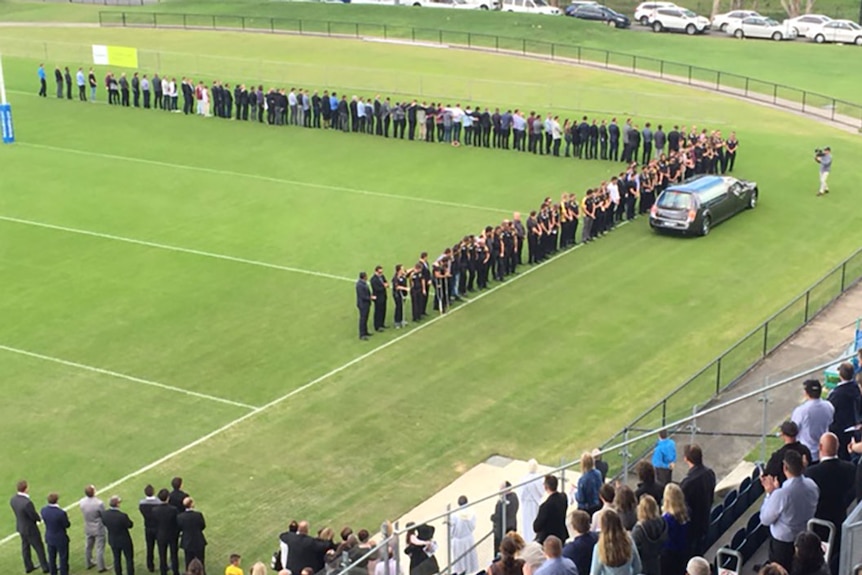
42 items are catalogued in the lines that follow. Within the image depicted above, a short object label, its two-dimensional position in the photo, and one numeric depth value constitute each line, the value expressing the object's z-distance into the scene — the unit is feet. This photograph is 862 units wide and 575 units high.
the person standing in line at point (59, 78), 181.78
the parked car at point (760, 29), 231.91
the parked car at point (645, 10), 247.50
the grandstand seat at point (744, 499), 50.04
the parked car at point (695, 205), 111.75
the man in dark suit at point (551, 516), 46.68
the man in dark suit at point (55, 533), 57.77
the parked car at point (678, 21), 240.53
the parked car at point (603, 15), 248.73
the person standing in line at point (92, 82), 179.88
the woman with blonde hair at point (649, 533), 39.75
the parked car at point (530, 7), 258.16
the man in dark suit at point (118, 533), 57.26
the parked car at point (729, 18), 238.27
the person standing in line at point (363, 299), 88.63
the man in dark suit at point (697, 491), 43.78
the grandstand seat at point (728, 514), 48.52
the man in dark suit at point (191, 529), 56.85
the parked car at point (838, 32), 225.56
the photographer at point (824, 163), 125.18
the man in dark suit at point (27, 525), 58.80
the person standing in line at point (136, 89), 175.21
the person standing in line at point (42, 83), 182.69
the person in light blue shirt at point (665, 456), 53.72
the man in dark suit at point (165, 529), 57.52
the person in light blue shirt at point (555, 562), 36.76
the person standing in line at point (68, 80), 180.75
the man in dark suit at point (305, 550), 51.37
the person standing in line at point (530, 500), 54.65
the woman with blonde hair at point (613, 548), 36.96
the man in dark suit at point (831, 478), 41.42
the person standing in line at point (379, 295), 89.92
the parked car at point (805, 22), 230.89
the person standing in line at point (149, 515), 57.77
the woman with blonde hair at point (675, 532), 41.27
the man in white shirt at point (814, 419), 47.98
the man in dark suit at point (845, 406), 49.37
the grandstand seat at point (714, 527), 47.21
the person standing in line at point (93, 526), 58.49
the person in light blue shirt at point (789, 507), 39.91
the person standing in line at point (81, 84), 181.16
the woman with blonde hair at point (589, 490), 47.98
